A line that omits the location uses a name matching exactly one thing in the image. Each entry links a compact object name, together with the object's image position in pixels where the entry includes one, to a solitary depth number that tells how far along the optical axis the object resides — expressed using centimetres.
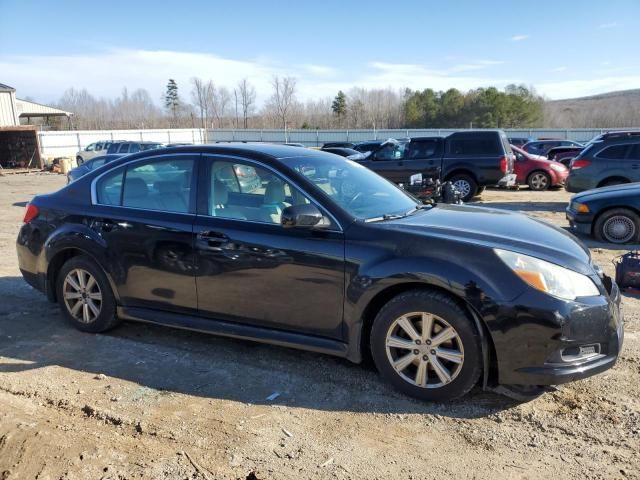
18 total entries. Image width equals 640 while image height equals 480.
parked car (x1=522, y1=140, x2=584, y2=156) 2531
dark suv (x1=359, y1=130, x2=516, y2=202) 1451
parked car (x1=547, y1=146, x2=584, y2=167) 2348
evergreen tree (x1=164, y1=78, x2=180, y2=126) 9962
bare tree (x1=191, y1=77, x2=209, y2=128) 9356
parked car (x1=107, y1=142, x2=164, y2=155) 2354
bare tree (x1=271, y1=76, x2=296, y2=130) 8362
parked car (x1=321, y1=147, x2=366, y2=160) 2056
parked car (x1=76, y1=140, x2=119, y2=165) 2945
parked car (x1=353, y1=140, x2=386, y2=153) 2552
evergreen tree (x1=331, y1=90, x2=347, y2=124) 8206
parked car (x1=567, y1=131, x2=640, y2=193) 1166
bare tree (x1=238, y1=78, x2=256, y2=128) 9331
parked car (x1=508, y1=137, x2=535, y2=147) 3089
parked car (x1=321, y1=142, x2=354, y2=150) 2896
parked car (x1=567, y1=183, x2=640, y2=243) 851
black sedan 329
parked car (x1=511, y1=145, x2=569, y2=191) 1739
